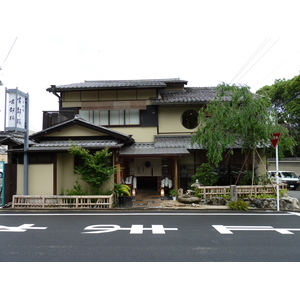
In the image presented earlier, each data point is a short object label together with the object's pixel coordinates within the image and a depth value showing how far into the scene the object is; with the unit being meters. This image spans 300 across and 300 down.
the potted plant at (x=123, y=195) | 10.63
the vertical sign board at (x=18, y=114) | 9.98
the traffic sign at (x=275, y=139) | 9.70
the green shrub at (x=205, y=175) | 11.91
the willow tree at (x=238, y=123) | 10.34
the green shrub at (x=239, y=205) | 9.78
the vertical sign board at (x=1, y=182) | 10.45
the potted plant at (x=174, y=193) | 11.70
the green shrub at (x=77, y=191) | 10.66
